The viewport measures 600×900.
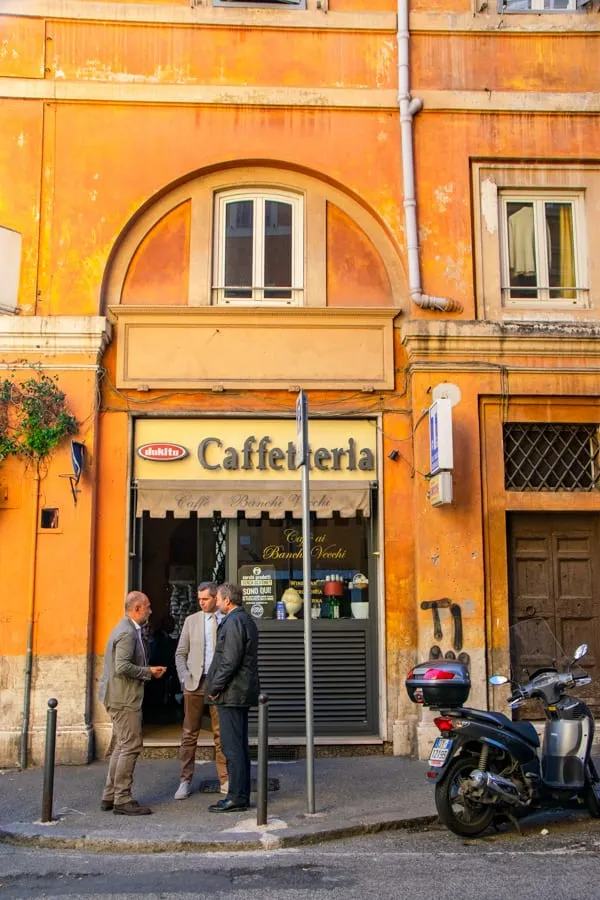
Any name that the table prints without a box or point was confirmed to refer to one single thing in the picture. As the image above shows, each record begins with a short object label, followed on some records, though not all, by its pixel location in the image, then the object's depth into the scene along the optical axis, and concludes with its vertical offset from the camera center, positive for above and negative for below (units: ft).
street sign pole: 25.61 +0.55
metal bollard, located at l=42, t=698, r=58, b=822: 24.77 -4.52
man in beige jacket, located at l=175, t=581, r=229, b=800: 27.68 -2.30
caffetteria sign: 35.04 +5.11
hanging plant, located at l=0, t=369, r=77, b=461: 33.55 +5.98
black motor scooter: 23.07 -4.20
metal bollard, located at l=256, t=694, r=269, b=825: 24.14 -4.32
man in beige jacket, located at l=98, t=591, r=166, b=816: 25.81 -2.96
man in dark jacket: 25.98 -2.73
